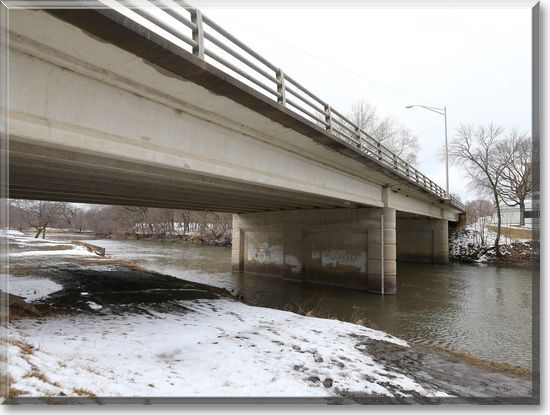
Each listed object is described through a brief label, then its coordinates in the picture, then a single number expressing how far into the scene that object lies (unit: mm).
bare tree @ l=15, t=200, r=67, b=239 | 45594
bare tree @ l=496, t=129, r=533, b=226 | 22081
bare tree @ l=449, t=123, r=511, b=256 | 30828
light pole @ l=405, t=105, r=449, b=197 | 32219
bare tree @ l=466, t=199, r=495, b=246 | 35109
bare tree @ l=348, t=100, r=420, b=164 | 43281
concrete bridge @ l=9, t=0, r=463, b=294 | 4504
